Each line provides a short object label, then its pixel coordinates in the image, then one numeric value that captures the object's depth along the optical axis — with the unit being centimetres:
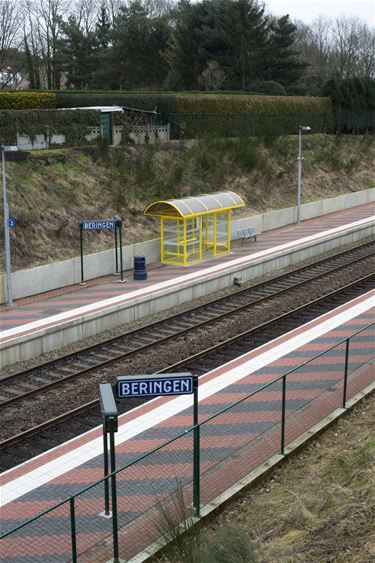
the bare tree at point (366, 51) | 7269
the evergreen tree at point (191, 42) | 5100
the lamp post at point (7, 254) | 1908
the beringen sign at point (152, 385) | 795
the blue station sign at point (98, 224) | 2141
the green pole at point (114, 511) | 767
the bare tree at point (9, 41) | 5725
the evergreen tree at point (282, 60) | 5222
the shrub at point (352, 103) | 4862
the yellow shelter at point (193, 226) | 2472
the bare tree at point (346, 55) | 7312
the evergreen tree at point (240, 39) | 4988
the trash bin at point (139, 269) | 2283
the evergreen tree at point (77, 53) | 5684
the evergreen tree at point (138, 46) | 5394
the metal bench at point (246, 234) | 2886
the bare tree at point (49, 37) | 5844
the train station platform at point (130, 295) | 1706
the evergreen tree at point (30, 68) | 4809
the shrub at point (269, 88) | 4975
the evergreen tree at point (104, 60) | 5491
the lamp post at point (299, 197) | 3334
